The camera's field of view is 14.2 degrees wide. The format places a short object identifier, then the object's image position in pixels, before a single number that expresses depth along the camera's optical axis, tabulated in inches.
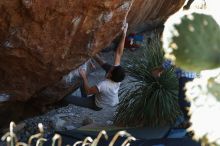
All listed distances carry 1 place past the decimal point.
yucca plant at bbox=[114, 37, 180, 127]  483.6
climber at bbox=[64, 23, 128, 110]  440.4
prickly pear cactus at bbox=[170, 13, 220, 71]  153.6
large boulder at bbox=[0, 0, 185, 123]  342.1
